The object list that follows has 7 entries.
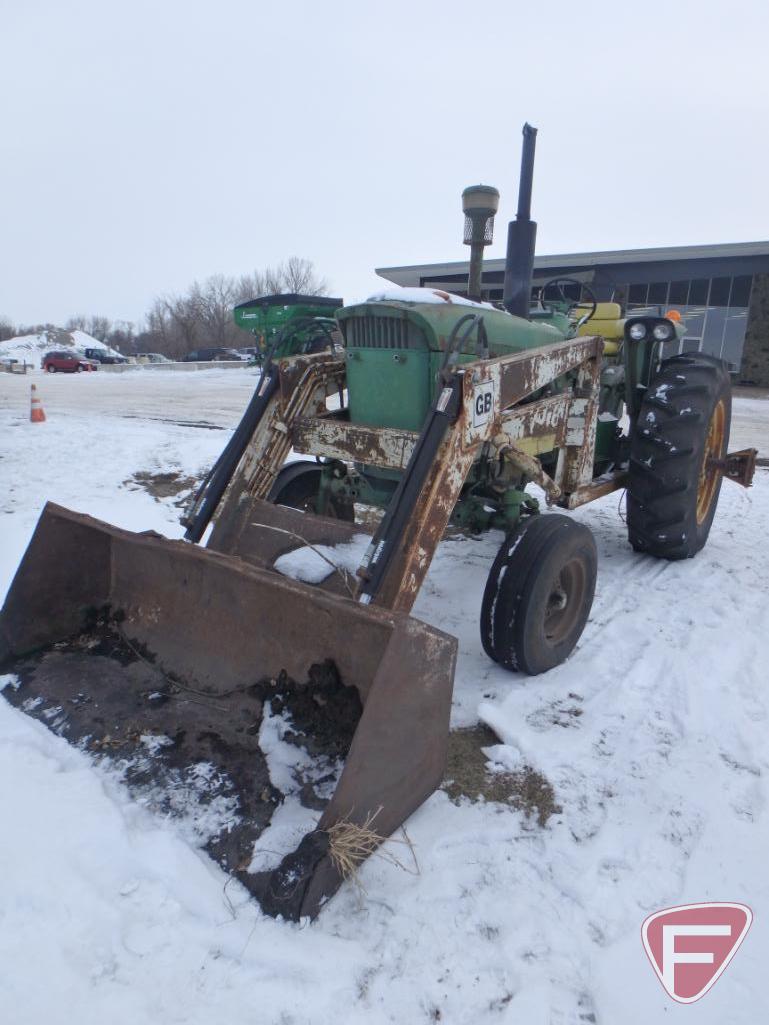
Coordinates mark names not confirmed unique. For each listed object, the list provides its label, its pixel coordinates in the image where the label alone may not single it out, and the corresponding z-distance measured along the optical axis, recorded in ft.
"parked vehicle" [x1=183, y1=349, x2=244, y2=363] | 127.03
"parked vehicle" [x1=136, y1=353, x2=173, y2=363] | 140.97
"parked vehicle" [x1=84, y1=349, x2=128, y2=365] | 135.95
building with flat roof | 67.67
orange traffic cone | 32.35
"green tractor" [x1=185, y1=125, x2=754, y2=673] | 8.46
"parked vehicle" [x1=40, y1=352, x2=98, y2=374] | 105.81
